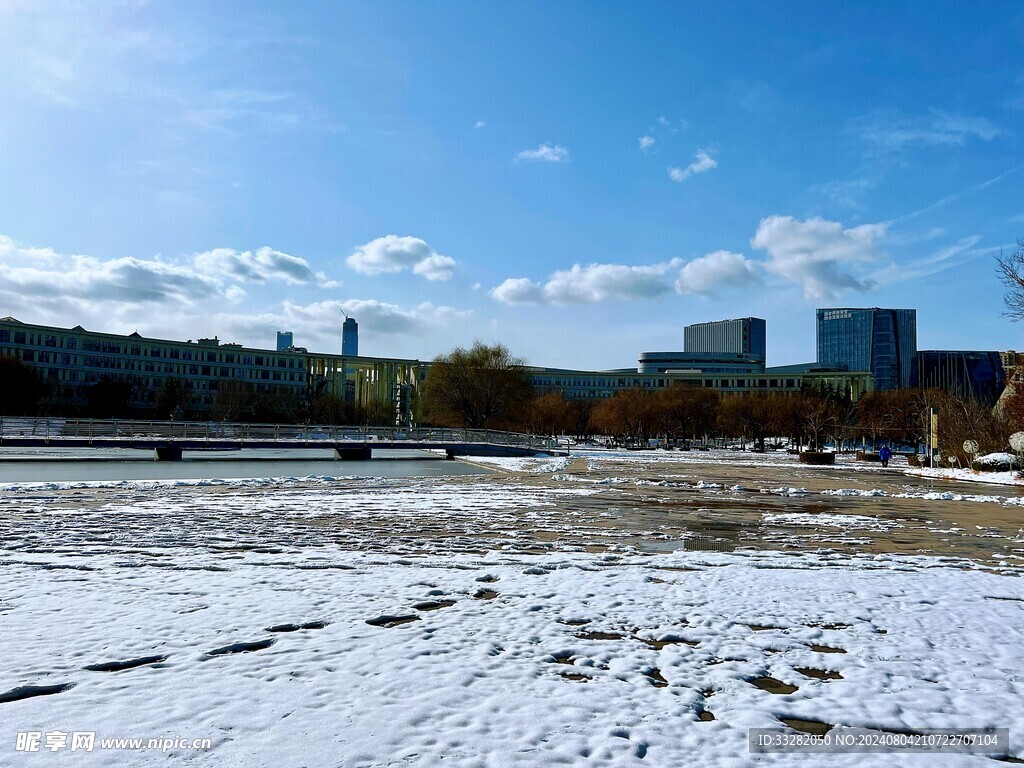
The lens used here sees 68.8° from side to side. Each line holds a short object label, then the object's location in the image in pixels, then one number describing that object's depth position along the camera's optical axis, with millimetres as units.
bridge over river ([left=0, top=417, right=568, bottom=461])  44500
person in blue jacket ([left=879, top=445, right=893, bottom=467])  51719
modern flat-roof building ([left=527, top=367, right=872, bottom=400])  168375
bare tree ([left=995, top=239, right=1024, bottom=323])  34312
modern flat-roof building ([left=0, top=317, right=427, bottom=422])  120812
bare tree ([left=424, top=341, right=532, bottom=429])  80312
